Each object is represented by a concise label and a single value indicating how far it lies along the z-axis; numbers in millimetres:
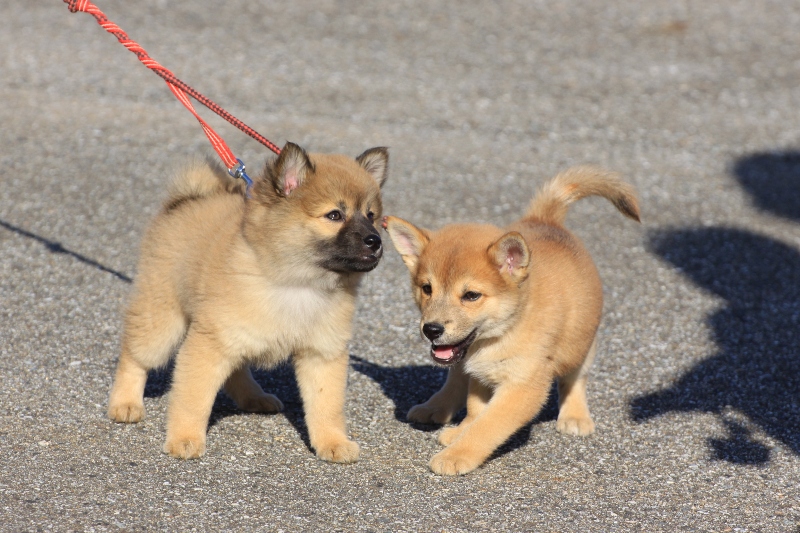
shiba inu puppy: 8750
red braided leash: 9961
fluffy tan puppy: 8320
